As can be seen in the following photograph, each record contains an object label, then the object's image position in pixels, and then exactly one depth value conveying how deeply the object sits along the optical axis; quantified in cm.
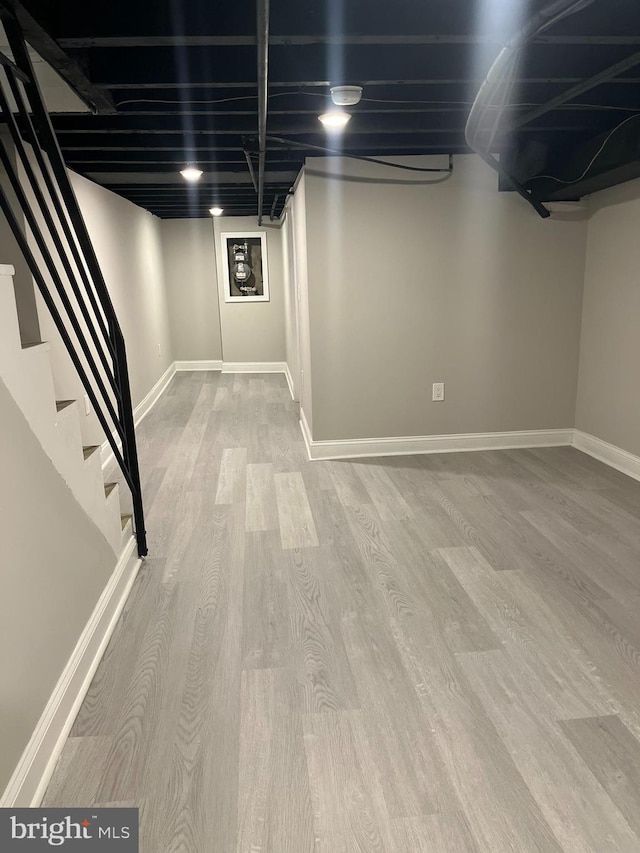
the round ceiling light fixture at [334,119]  288
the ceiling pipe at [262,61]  148
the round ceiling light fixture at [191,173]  421
